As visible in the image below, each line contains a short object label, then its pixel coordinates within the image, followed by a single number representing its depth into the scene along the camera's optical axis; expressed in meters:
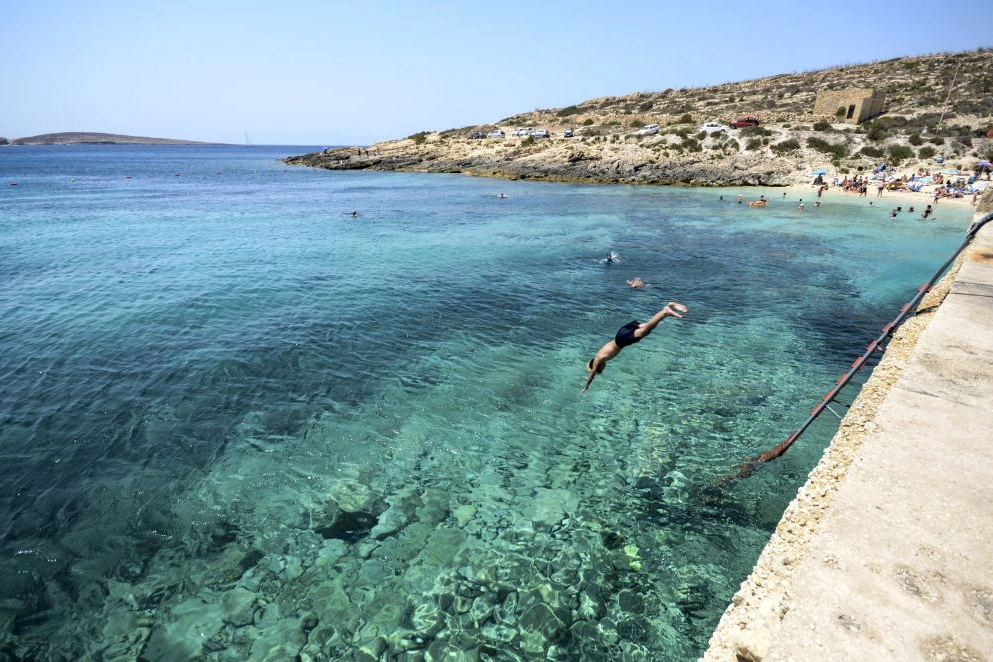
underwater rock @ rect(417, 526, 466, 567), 7.77
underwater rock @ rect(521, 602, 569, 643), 6.64
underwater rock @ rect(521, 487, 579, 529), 8.54
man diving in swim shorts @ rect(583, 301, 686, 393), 8.41
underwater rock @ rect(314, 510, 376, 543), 8.26
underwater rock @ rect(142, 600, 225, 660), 6.45
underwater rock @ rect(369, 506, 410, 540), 8.31
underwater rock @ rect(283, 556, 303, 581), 7.52
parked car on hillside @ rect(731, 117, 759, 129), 72.00
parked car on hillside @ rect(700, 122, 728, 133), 70.94
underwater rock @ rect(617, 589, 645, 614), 6.99
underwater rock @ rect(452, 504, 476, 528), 8.55
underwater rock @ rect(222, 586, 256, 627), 6.87
